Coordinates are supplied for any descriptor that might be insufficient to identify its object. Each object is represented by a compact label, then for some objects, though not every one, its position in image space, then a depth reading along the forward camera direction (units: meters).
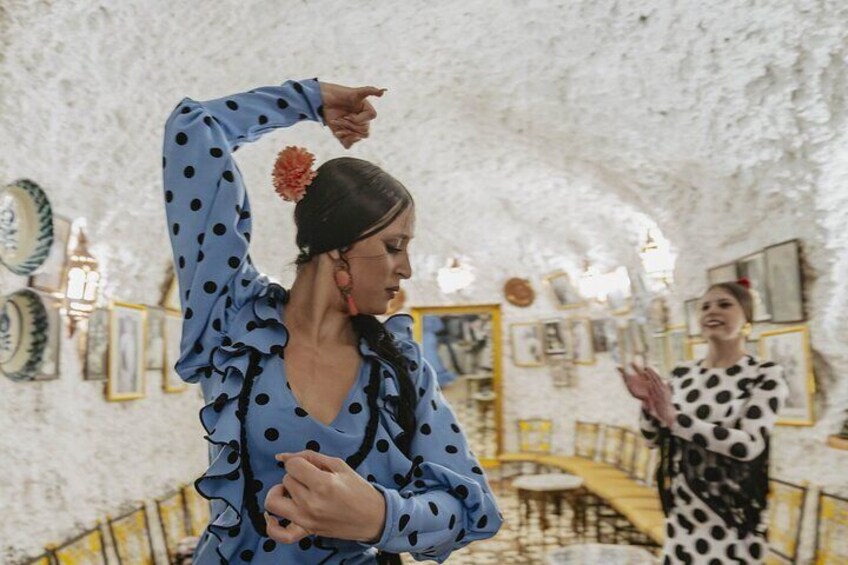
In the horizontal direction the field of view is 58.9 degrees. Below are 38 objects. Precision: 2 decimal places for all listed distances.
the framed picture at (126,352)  2.38
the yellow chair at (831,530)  2.09
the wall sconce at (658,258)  3.29
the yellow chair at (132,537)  2.28
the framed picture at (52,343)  1.92
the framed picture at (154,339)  2.70
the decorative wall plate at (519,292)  5.15
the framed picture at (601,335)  4.43
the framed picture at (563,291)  4.76
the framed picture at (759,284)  2.48
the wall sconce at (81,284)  2.05
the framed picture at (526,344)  5.10
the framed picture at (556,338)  4.89
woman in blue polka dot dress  0.69
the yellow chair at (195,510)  2.89
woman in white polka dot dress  1.84
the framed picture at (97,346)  2.21
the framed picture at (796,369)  2.25
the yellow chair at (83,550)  1.93
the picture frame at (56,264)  1.88
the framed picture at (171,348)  2.86
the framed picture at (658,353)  3.54
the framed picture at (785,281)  2.31
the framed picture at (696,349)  3.05
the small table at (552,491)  3.98
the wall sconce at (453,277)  4.81
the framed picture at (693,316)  3.06
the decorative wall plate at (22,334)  1.75
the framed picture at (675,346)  3.29
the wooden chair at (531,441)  4.98
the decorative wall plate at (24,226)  1.75
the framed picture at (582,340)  4.64
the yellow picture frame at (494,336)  5.15
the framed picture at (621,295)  4.07
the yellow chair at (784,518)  2.29
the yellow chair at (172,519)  2.64
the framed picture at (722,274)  2.73
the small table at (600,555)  2.34
